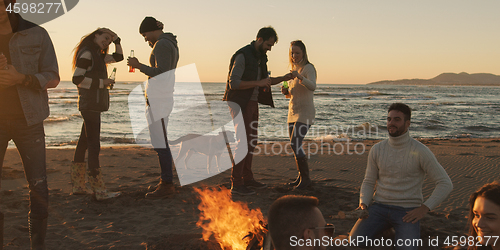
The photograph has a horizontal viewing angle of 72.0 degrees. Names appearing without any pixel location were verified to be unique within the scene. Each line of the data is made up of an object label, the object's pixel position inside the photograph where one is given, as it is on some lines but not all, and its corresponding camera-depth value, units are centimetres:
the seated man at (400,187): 323
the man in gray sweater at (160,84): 507
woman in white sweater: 552
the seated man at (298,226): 193
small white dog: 769
